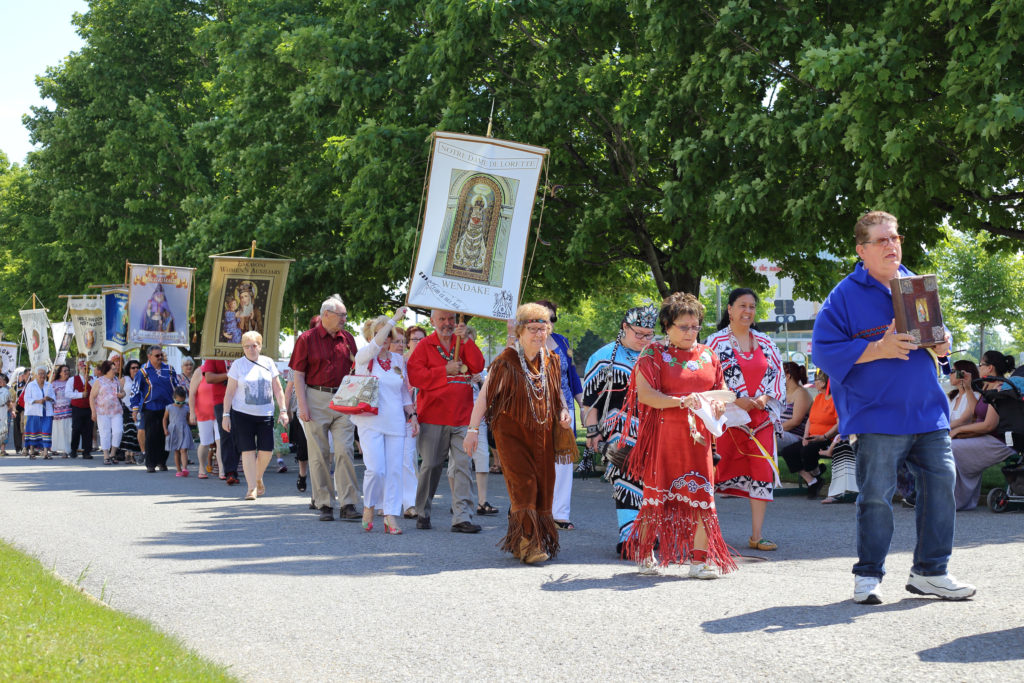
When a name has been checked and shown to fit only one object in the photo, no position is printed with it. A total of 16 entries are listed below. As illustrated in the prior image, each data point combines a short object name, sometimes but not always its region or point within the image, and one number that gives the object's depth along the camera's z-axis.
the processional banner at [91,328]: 27.83
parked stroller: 10.86
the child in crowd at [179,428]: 18.70
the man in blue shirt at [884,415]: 6.23
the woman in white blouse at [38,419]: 25.66
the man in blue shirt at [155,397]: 19.33
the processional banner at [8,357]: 36.25
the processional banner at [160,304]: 22.19
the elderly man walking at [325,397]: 11.07
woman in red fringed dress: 7.50
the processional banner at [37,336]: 30.73
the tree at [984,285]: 36.47
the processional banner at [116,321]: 27.06
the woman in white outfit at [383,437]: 10.03
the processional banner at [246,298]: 18.81
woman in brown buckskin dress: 8.29
